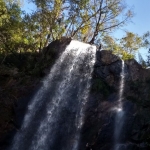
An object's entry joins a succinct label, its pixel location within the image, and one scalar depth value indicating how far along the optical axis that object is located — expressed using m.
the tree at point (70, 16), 16.20
